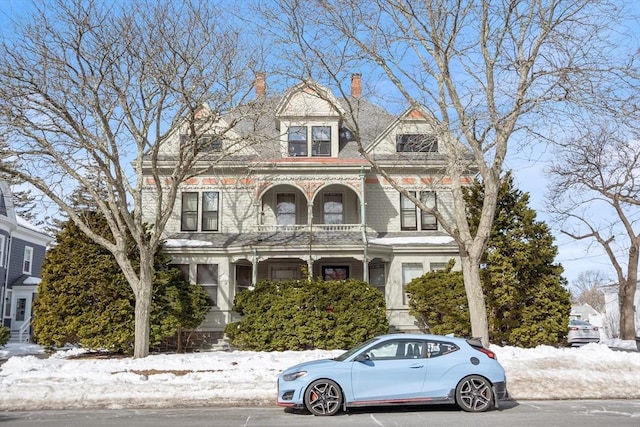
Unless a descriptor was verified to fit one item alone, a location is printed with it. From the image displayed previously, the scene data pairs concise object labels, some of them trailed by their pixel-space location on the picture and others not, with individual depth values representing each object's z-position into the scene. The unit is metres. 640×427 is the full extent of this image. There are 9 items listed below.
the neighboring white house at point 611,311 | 46.00
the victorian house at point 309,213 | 21.86
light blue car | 9.20
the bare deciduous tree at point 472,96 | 14.04
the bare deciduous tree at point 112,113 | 15.01
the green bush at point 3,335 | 19.95
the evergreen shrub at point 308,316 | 18.05
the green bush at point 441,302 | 18.11
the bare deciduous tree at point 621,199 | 26.14
